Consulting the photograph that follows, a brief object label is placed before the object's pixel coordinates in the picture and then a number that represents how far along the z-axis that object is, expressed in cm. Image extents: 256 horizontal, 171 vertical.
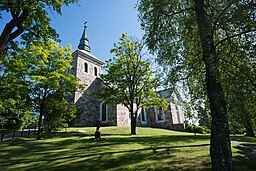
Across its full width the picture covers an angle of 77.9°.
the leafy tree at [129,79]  1595
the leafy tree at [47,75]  1172
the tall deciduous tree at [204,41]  459
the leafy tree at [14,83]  1054
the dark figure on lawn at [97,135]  1087
